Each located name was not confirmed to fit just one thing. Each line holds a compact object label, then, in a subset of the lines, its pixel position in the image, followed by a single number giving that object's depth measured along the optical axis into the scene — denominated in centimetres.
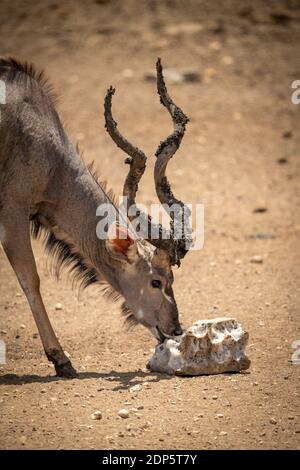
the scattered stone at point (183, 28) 1947
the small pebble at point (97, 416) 636
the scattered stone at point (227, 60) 1832
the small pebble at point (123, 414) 638
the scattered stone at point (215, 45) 1870
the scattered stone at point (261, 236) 1167
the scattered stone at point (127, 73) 1771
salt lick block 730
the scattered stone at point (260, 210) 1271
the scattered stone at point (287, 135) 1540
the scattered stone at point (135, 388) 692
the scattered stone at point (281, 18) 1962
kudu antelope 763
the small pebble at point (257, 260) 1070
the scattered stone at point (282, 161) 1452
